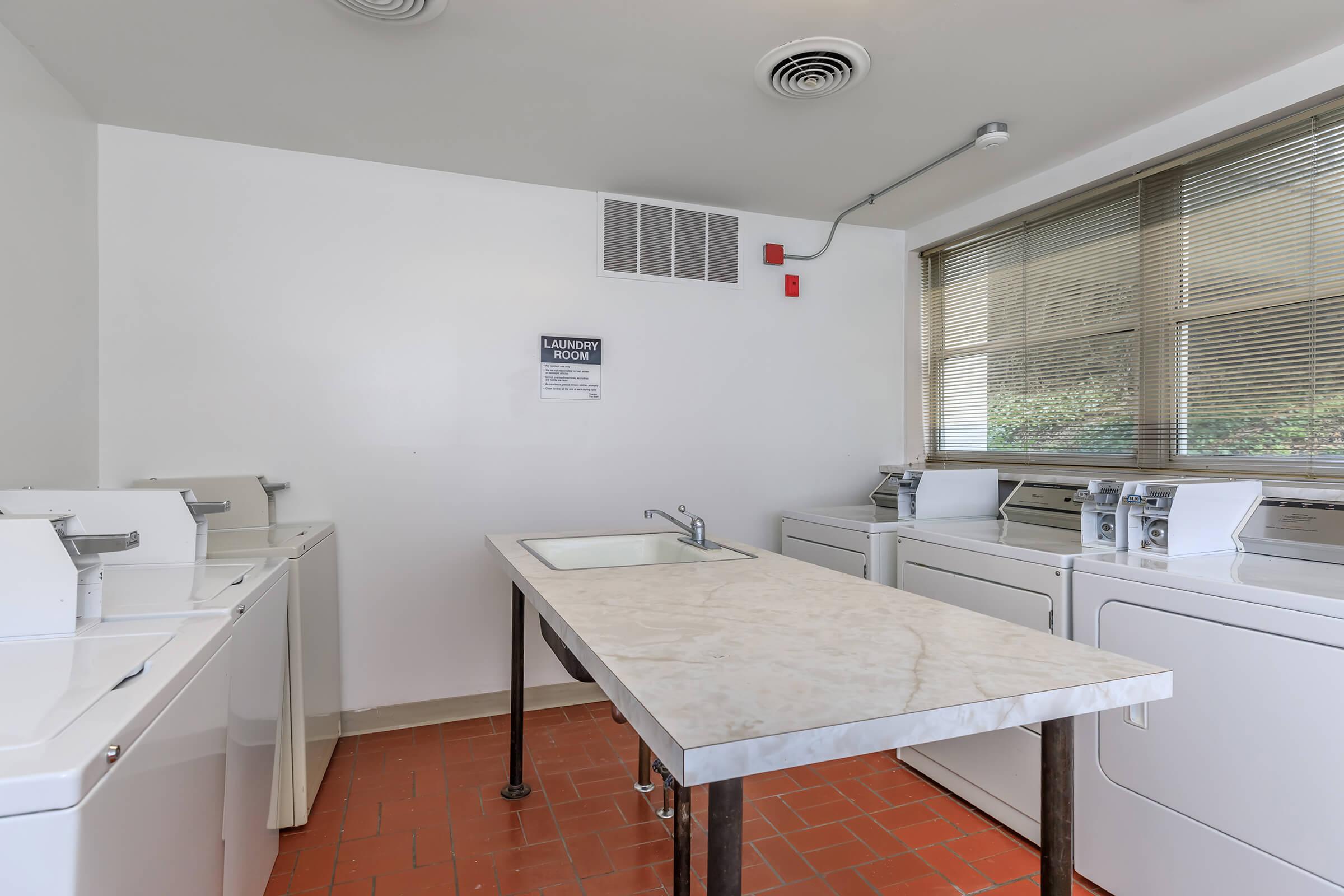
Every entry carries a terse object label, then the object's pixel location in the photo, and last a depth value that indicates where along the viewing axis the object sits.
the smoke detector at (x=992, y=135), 2.74
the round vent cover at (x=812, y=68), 2.18
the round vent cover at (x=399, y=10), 1.95
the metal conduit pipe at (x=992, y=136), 2.74
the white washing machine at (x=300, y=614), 2.32
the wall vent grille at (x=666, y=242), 3.51
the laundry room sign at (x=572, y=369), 3.40
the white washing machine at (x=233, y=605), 1.54
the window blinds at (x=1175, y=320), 2.33
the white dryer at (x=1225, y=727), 1.55
